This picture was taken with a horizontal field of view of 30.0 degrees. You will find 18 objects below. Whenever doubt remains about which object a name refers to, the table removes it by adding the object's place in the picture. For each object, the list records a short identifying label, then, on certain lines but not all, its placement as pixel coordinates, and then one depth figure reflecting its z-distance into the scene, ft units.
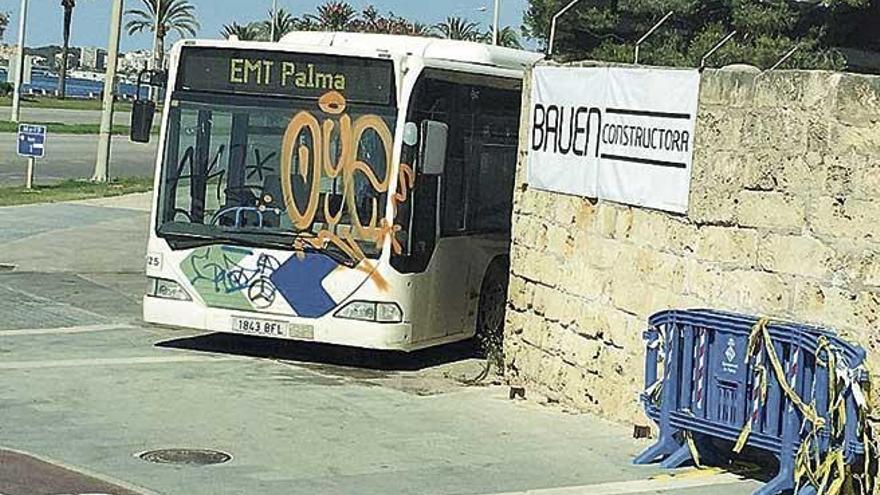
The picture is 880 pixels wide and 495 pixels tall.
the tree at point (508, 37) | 244.01
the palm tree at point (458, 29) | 294.87
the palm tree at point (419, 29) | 259.82
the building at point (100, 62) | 640.05
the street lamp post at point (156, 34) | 327.51
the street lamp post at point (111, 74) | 119.14
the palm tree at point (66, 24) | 342.64
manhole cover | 32.86
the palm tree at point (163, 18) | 336.29
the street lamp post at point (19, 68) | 184.47
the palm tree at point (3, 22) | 497.46
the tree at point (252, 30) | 296.71
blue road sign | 107.14
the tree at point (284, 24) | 277.44
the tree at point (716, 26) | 107.04
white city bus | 45.83
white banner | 36.04
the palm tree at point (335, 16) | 287.89
